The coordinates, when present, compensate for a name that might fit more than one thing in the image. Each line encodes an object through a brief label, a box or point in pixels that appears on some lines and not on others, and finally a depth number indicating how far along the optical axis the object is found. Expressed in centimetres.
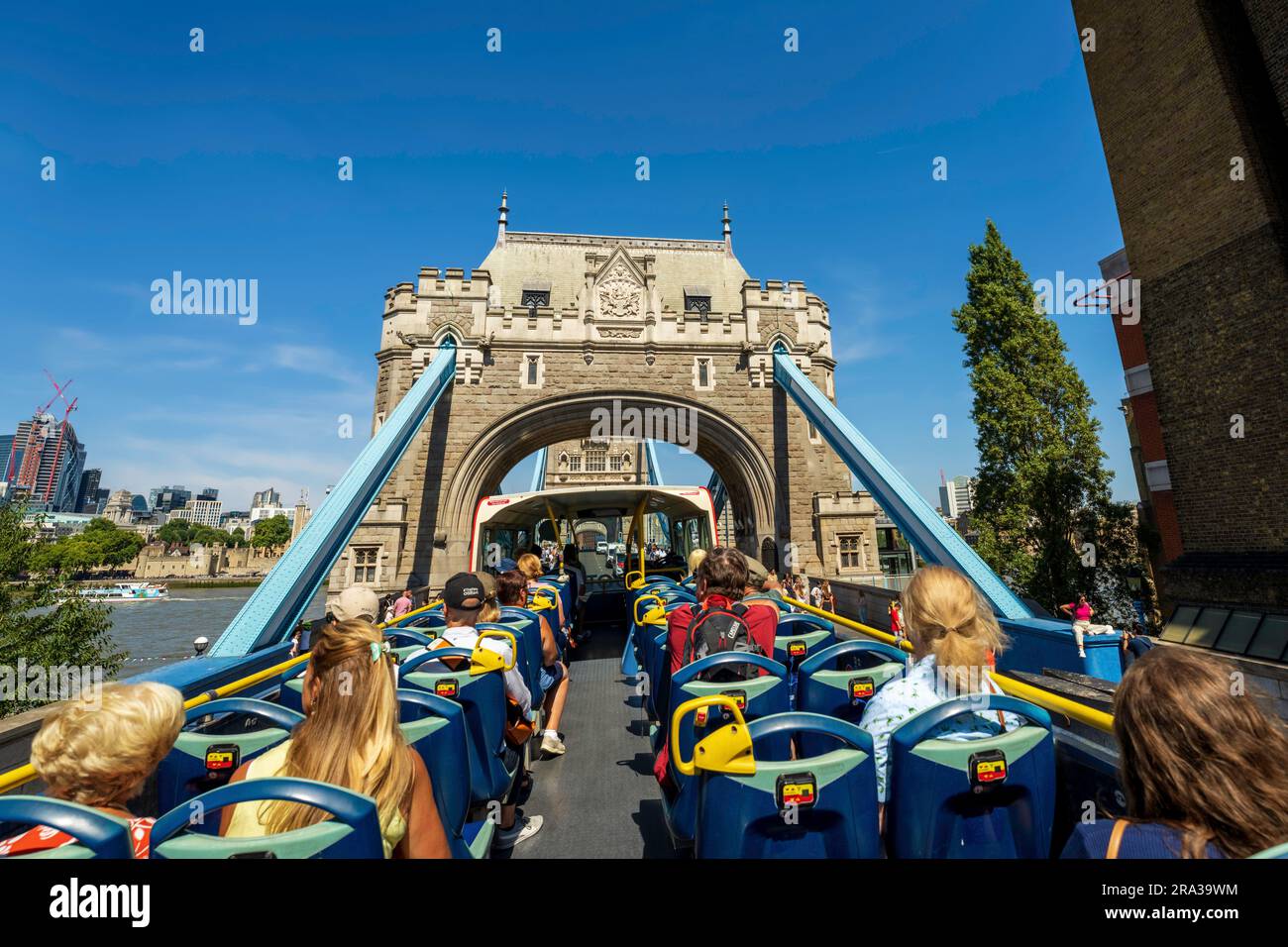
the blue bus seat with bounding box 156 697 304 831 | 205
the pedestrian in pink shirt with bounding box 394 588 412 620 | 1073
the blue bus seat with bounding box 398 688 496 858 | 216
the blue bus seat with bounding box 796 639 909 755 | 272
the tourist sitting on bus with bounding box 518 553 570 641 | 668
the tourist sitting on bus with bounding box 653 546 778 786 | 316
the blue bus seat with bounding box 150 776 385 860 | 111
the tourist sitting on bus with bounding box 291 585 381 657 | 333
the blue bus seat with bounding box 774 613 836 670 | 388
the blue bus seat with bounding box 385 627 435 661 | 363
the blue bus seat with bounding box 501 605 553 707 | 435
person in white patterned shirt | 203
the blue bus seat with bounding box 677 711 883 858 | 161
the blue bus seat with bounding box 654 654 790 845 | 239
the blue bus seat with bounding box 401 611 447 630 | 556
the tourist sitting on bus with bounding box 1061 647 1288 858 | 110
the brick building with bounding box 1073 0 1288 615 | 912
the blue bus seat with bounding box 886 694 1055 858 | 171
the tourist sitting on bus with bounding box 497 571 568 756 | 508
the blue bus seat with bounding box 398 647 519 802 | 284
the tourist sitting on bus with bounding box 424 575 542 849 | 345
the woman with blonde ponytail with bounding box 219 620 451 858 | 153
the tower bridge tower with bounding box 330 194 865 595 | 1627
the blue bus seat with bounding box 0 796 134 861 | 105
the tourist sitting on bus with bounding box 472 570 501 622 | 431
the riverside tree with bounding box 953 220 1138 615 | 1368
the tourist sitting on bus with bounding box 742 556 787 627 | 550
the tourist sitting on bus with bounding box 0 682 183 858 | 134
